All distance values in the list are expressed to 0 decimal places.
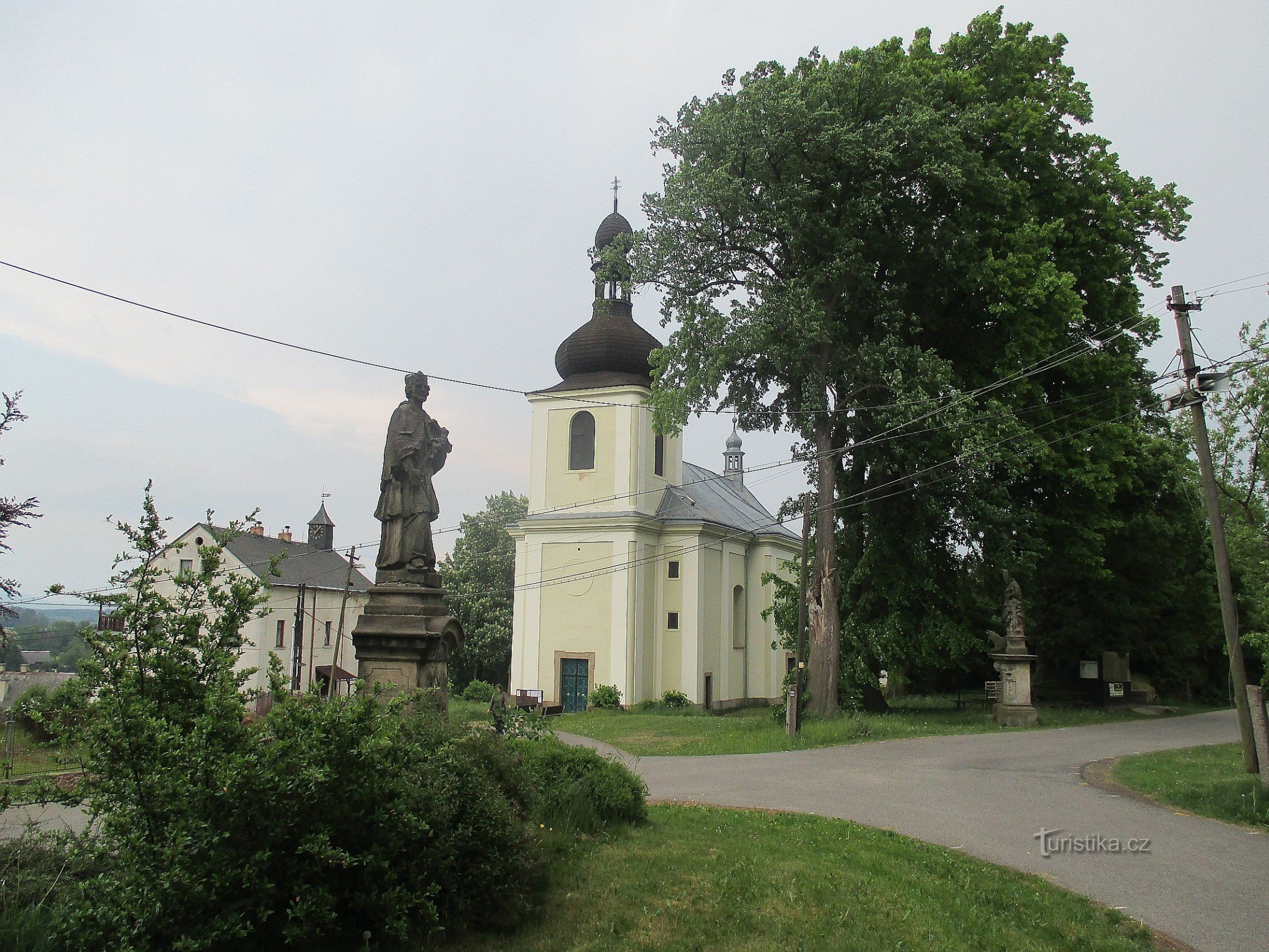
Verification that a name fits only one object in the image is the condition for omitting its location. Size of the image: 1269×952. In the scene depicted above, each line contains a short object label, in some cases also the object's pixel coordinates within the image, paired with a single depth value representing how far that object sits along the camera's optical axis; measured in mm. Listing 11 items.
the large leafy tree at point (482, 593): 48344
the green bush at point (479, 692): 35969
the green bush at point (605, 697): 32781
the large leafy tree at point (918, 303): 20312
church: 34344
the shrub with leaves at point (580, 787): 8250
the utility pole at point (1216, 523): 12164
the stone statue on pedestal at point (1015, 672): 21359
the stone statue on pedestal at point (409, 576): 10906
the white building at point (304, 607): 40250
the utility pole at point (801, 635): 19094
